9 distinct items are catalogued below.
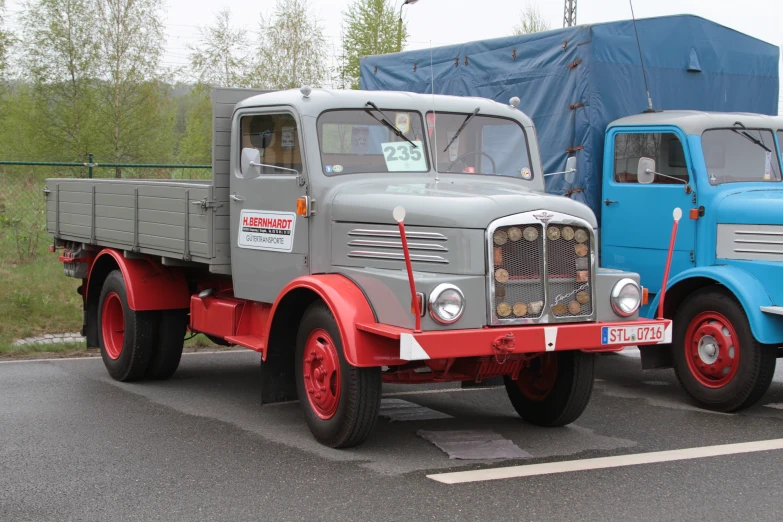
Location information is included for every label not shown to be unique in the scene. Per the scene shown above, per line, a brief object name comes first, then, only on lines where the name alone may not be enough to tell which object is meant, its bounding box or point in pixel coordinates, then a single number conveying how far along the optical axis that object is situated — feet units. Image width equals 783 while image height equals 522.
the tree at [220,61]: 109.29
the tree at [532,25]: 125.39
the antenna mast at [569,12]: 107.14
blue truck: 24.64
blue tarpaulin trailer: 29.66
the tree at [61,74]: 88.07
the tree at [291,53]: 105.09
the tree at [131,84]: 90.68
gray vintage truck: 19.03
